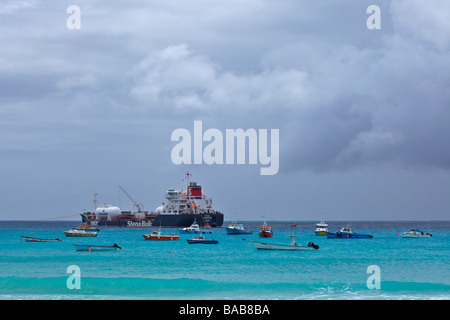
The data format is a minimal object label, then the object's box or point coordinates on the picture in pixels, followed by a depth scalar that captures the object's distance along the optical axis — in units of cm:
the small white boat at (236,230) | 15725
